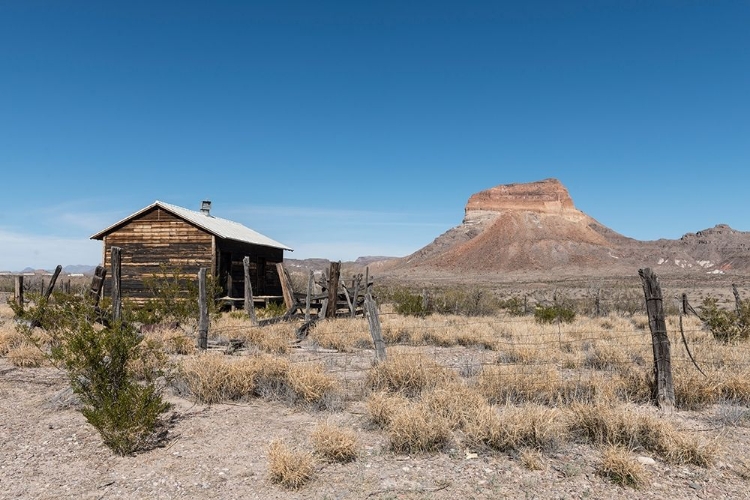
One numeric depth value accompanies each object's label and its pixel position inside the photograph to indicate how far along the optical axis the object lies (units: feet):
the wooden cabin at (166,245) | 63.62
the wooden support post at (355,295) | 56.03
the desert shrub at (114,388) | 17.49
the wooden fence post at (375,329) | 26.58
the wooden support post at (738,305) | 46.03
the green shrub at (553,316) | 55.98
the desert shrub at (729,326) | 38.93
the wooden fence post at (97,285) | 29.81
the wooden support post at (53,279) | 48.10
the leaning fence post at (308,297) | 42.55
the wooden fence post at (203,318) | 32.32
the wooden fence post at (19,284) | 54.27
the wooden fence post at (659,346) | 21.75
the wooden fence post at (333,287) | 46.96
